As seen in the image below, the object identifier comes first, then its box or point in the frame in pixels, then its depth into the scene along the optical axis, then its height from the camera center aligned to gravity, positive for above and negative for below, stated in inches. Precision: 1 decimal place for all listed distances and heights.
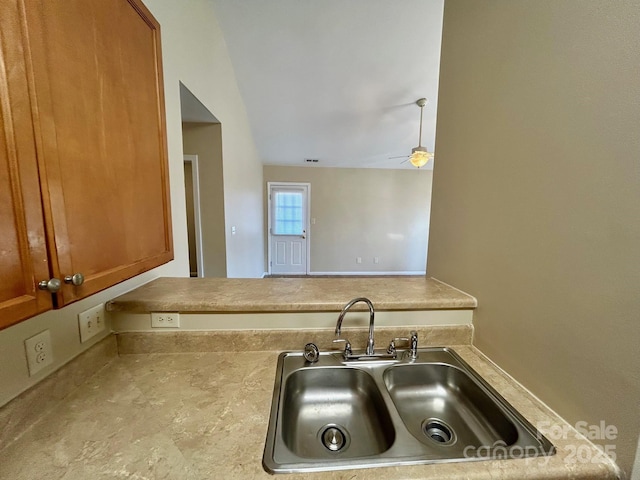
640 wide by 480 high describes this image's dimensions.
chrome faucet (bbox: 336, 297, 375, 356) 35.4 -17.6
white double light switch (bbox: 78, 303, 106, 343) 32.5 -16.5
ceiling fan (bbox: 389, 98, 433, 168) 124.4 +27.9
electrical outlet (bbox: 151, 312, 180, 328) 38.4 -18.2
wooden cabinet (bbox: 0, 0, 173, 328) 16.5 +5.0
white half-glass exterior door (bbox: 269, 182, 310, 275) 211.6 -19.0
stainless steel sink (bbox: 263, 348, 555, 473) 23.6 -26.5
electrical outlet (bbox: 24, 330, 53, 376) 25.7 -16.2
